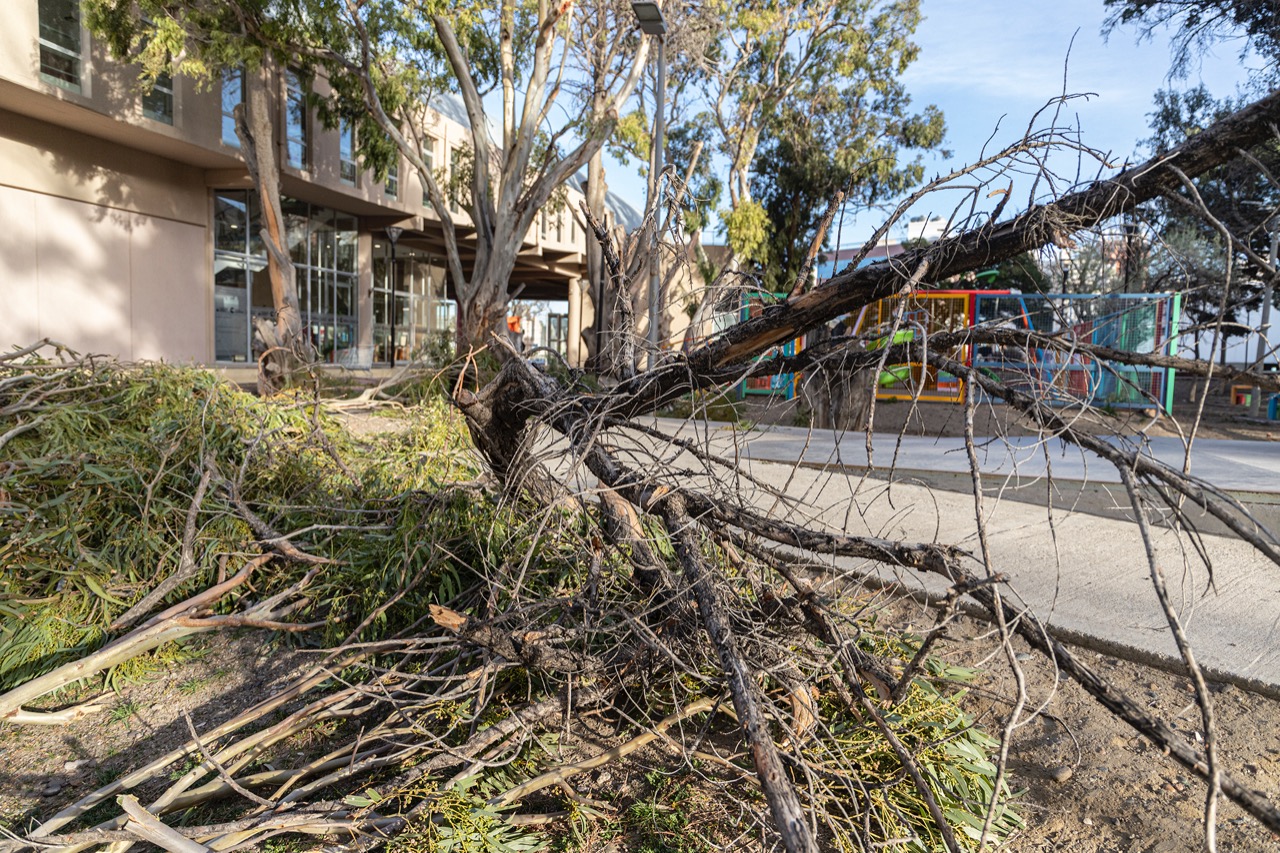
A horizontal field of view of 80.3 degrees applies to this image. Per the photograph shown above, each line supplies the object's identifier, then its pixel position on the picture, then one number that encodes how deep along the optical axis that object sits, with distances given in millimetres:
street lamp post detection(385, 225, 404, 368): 21625
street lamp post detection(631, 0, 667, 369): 10396
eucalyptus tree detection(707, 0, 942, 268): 15688
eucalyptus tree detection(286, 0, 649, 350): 10828
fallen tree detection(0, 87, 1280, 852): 1915
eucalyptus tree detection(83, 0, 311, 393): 9648
